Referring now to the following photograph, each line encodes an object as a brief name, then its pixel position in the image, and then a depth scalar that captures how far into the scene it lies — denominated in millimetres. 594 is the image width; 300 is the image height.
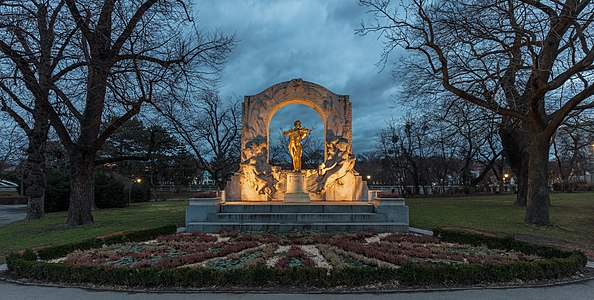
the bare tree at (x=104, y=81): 9352
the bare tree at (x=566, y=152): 20328
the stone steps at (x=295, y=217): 12516
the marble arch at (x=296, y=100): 17328
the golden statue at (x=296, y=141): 16969
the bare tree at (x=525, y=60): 12227
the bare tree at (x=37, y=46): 7804
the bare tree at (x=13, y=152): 15844
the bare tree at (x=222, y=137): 36594
